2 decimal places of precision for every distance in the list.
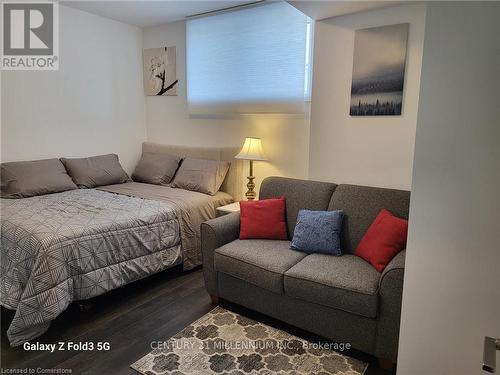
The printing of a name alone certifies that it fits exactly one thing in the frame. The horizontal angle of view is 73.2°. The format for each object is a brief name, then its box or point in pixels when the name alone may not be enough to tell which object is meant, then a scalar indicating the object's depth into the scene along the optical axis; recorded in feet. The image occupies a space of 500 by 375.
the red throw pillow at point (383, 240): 6.95
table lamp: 10.97
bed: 6.86
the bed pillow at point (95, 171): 11.95
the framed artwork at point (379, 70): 8.20
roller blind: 10.38
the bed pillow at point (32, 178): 10.23
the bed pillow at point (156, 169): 12.91
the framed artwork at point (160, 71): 13.62
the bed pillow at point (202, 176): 11.73
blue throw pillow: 7.89
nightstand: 10.74
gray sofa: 6.20
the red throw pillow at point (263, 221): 8.79
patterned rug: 6.32
